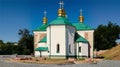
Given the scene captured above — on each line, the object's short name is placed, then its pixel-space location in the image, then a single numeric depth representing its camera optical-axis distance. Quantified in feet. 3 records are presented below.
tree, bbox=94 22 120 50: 129.58
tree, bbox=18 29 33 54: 123.74
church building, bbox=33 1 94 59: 68.68
